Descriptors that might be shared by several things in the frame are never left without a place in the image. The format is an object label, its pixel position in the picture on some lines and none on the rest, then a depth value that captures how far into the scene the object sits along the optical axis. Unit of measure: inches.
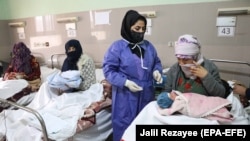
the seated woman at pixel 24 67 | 115.4
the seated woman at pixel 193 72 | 58.7
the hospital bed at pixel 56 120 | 74.4
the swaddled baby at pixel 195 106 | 51.6
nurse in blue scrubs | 76.0
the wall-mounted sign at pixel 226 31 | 104.8
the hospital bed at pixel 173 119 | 51.6
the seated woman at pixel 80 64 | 102.5
